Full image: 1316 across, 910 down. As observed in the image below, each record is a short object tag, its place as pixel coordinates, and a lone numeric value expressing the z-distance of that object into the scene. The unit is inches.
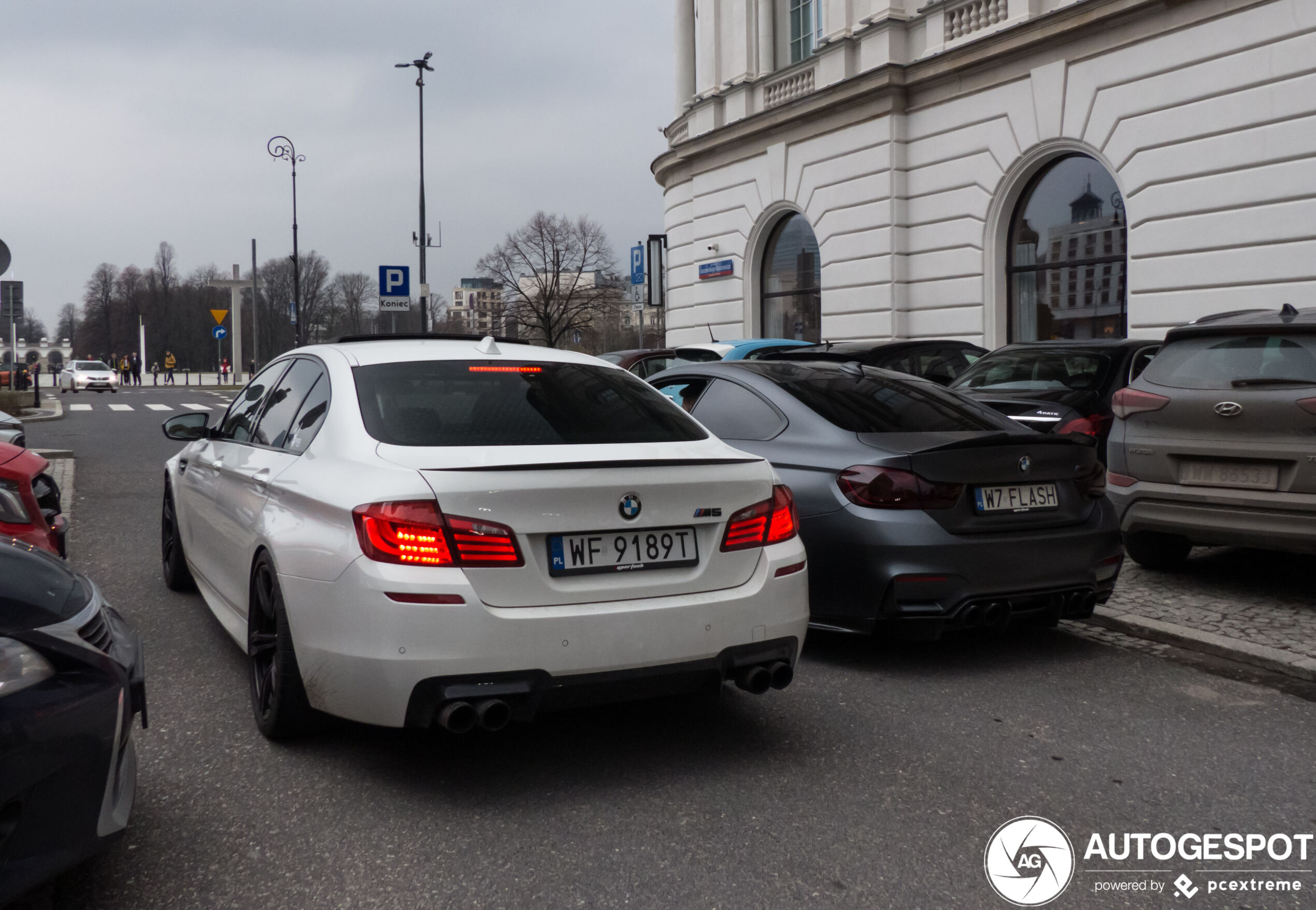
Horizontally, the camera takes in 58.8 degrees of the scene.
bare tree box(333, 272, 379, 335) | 3567.9
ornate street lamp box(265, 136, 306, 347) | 1680.6
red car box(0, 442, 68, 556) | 185.9
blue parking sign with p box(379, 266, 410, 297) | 1006.4
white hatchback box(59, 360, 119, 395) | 1831.9
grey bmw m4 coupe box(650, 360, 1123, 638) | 195.0
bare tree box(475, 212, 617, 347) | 2316.7
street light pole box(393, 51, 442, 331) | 1266.0
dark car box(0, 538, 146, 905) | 92.3
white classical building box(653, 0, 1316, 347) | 565.9
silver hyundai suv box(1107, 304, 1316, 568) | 234.8
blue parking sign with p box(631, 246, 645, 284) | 1246.3
